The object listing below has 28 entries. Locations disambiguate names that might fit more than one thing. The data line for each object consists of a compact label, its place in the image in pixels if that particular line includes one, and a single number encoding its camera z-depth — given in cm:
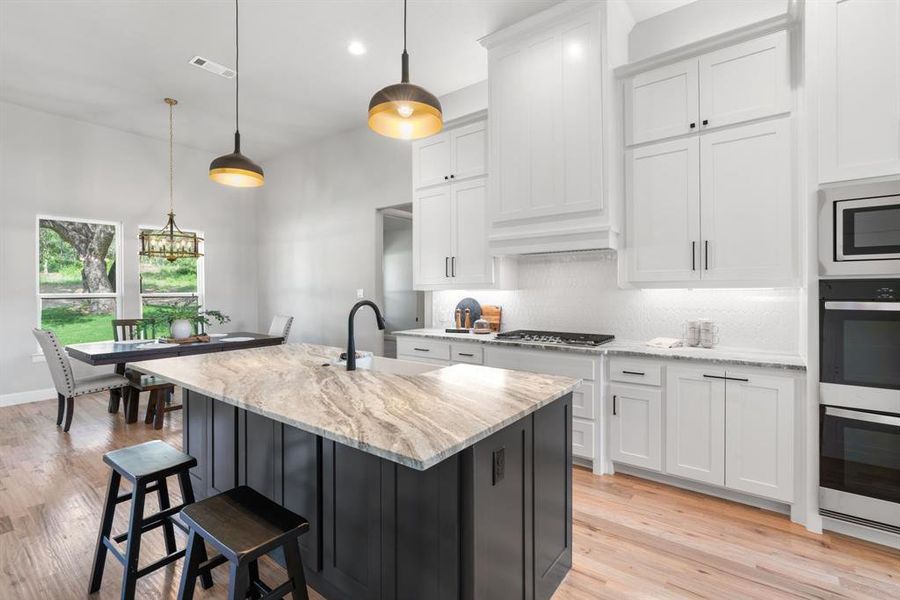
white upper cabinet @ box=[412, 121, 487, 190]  387
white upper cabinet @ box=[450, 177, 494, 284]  387
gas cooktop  325
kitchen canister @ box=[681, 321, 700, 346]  306
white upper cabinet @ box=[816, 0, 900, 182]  212
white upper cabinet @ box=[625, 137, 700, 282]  284
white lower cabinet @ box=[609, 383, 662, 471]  283
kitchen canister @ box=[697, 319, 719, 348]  301
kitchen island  135
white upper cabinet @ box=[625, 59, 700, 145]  284
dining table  380
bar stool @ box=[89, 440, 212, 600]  171
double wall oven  211
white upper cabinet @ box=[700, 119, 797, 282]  254
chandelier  461
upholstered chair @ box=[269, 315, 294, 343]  519
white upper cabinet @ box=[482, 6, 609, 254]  308
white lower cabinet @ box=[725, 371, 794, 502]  242
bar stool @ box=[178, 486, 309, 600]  128
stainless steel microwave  211
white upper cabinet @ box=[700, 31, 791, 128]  254
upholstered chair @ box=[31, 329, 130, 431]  389
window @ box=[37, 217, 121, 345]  517
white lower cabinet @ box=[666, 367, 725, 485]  261
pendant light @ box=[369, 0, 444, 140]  195
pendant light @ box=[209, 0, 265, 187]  303
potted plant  462
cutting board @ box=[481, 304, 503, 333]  420
